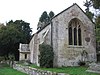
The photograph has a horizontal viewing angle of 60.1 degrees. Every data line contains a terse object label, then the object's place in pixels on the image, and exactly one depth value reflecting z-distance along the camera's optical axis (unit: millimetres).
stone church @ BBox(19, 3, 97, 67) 13396
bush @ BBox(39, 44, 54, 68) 12457
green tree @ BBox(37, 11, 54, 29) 34176
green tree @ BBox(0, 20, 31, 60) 23472
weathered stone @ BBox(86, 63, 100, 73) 9379
